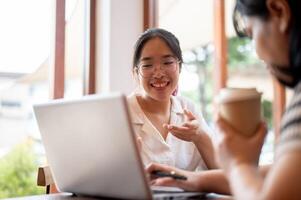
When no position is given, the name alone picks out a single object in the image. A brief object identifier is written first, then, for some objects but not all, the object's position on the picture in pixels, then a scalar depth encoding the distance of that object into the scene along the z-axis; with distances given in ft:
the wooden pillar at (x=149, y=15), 10.32
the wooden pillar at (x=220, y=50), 9.35
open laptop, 3.16
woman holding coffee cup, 2.44
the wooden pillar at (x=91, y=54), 10.19
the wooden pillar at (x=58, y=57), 9.53
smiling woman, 5.15
